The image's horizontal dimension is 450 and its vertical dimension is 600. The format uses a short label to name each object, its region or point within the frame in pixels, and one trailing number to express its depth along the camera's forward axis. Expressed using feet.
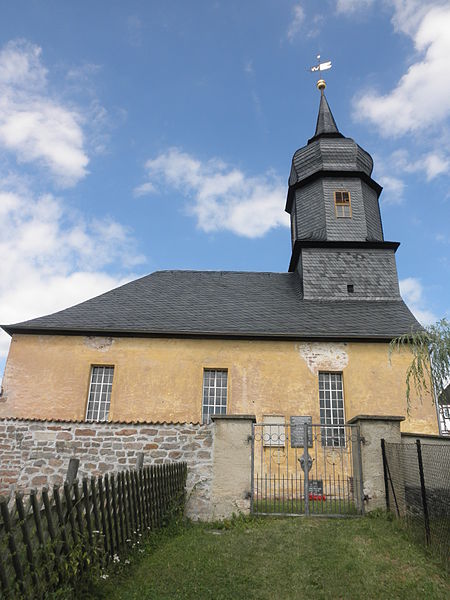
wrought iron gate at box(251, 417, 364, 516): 39.09
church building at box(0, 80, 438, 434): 44.24
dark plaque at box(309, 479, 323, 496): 35.63
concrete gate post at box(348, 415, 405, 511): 27.14
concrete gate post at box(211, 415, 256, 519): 27.04
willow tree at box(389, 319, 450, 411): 27.66
